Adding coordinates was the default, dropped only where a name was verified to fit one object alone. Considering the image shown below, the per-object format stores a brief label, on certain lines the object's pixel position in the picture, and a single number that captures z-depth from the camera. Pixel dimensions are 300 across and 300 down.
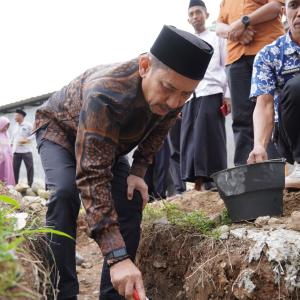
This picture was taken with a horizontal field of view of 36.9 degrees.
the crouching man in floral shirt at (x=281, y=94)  2.80
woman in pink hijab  8.04
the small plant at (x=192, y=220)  2.90
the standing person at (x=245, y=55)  3.55
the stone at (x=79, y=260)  4.36
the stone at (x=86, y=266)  4.32
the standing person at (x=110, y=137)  1.95
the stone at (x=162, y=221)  3.24
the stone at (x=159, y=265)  3.11
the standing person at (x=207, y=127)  4.00
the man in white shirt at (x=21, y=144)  9.09
